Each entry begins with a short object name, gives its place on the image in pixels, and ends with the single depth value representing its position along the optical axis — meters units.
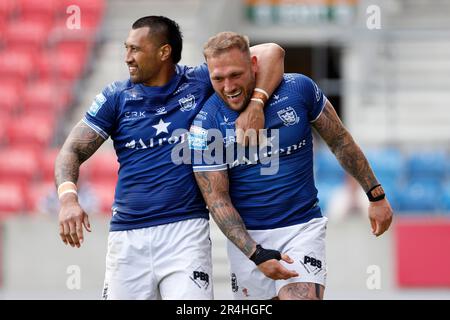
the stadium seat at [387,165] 15.92
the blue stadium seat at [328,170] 16.58
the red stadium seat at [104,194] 15.61
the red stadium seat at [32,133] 17.38
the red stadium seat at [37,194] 16.03
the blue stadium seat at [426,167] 16.31
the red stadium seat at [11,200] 16.31
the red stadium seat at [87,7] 19.70
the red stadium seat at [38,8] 20.00
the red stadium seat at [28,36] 19.31
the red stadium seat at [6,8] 19.94
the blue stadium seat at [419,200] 15.71
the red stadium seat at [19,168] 16.88
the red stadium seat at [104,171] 16.30
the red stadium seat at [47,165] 16.73
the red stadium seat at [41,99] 18.00
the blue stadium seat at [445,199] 15.86
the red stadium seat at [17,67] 18.75
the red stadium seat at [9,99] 18.23
